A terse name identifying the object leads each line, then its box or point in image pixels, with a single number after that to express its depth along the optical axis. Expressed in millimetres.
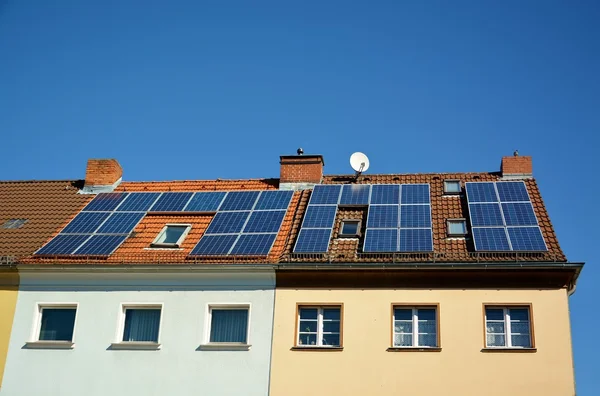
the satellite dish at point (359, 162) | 30422
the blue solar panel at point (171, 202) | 29188
